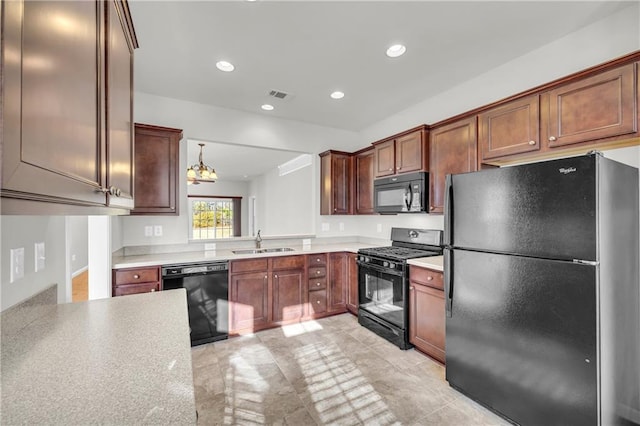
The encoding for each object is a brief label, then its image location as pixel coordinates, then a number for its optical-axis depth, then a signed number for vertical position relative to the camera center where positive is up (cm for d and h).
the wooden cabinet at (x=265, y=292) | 308 -90
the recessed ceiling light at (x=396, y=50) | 236 +140
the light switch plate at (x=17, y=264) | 110 -19
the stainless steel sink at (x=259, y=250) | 352 -47
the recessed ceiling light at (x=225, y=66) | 261 +140
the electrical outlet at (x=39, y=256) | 129 -19
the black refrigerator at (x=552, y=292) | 148 -46
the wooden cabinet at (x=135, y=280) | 254 -60
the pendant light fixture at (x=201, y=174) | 412 +62
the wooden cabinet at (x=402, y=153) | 303 +71
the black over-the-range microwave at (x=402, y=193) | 299 +24
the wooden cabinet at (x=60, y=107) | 48 +25
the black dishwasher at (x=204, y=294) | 278 -81
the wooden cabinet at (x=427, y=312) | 246 -90
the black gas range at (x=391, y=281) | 280 -72
